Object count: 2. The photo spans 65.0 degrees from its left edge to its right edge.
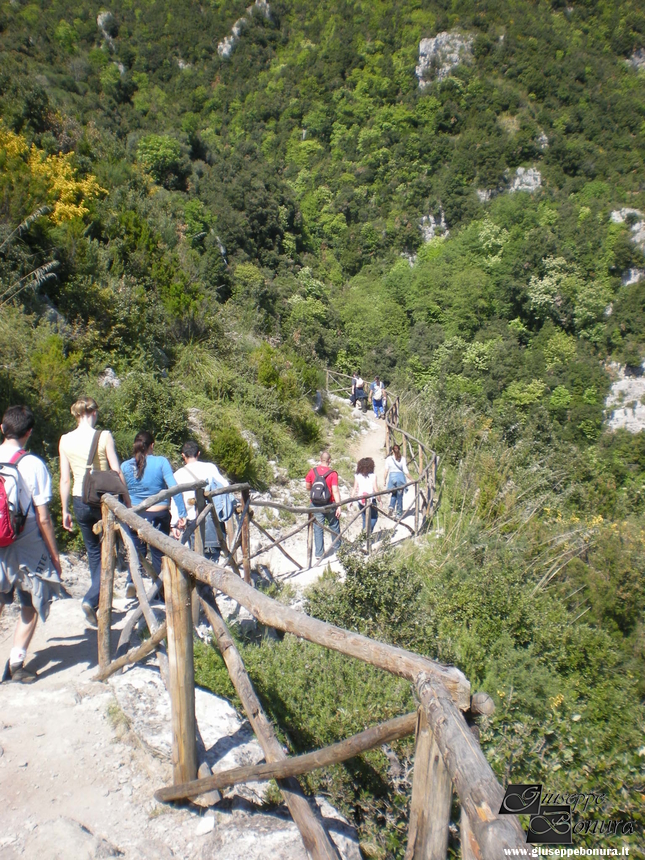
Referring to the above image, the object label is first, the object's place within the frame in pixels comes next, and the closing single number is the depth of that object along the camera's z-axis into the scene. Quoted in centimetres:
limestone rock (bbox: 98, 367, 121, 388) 784
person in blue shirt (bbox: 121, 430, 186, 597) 437
